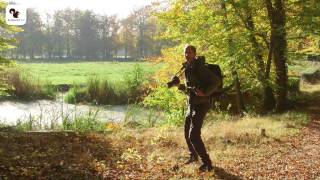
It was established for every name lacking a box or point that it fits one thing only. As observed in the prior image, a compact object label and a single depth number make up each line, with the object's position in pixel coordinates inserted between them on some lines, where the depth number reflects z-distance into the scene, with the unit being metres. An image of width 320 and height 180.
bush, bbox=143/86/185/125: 15.80
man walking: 7.15
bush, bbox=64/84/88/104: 26.23
